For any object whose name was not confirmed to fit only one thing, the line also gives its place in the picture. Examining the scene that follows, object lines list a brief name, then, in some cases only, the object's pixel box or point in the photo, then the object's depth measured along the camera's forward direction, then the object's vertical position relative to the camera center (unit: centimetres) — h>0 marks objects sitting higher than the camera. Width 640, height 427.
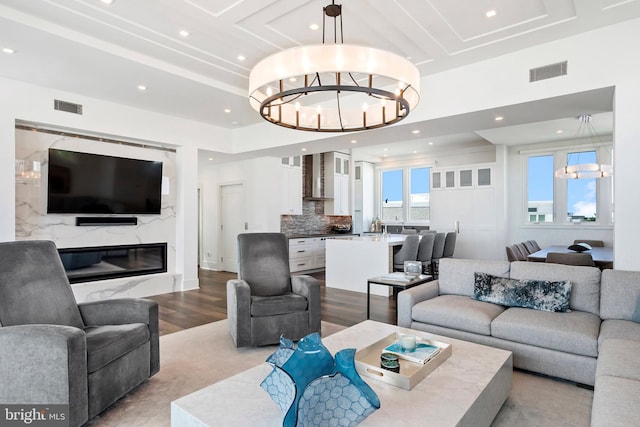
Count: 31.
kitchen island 573 -76
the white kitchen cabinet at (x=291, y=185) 788 +66
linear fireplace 507 -68
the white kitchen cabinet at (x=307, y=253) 780 -85
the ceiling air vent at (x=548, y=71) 359 +144
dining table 479 -59
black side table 387 -72
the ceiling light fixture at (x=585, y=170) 573 +71
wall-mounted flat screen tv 482 +46
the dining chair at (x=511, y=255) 527 -59
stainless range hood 879 +88
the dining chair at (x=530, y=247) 616 -57
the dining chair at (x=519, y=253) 541 -59
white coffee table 160 -89
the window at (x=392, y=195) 1037 +56
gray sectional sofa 236 -83
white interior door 782 -12
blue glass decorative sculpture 146 -73
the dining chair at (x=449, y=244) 711 -59
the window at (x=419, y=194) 988 +56
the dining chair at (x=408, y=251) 580 -58
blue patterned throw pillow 305 -69
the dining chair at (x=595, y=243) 696 -55
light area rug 220 -124
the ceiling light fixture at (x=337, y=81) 212 +87
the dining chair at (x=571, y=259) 443 -55
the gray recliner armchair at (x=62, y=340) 196 -77
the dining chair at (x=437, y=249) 666 -65
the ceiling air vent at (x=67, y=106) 472 +145
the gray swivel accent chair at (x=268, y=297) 332 -81
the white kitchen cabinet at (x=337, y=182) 912 +84
